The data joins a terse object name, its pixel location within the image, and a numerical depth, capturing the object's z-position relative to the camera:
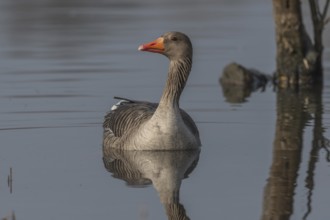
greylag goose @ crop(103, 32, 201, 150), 14.52
